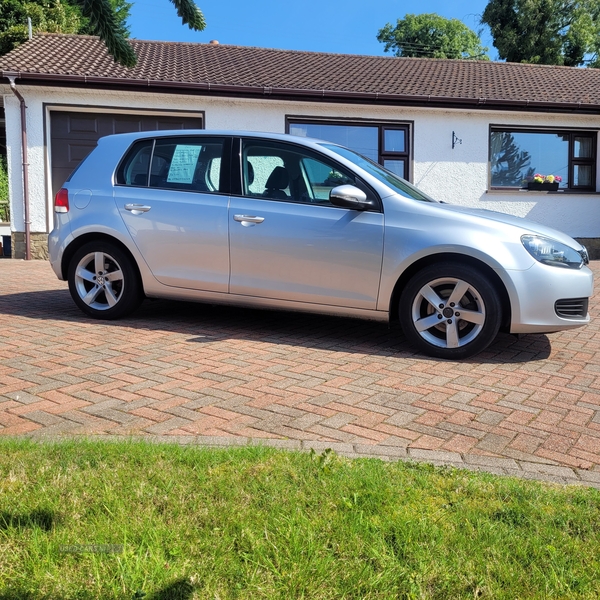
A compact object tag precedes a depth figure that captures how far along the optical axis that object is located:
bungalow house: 13.02
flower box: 14.84
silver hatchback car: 5.01
